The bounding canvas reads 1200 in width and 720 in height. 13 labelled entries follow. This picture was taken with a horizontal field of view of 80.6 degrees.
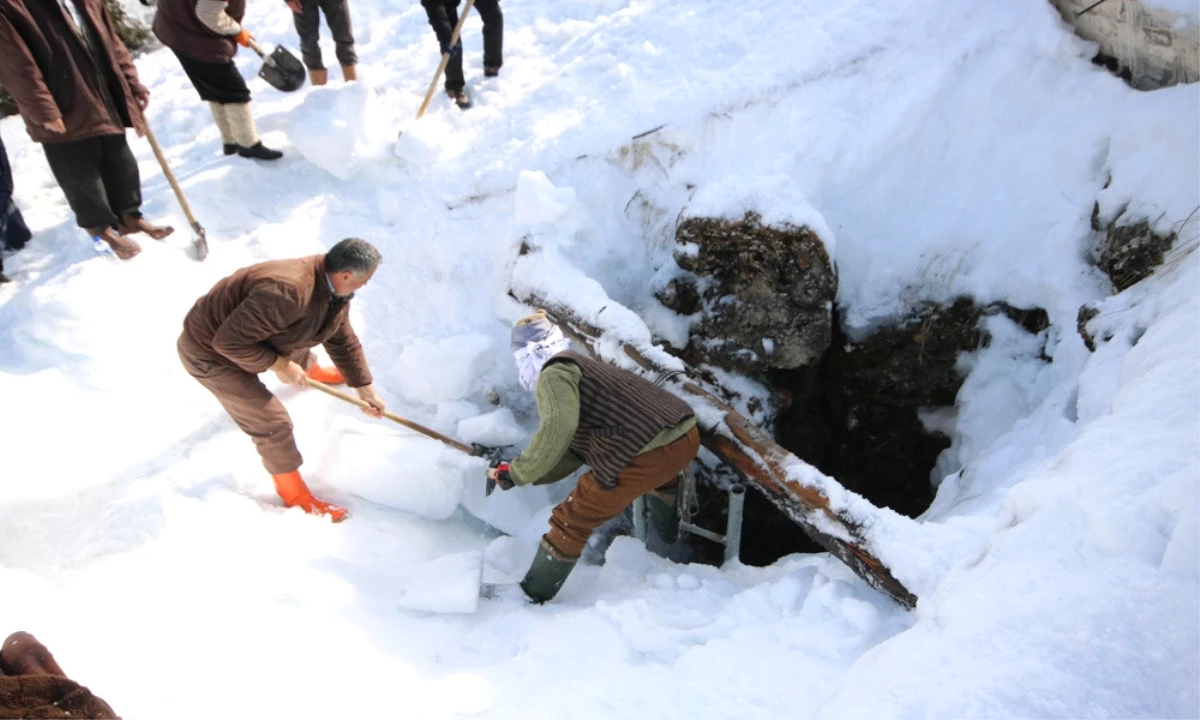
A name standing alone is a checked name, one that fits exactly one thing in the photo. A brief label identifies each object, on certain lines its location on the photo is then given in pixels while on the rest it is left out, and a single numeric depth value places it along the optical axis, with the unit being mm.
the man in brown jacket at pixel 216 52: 4496
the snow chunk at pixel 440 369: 4230
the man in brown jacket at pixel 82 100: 3766
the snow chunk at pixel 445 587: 3061
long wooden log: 2861
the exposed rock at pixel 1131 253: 3615
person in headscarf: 3055
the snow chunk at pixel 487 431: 4016
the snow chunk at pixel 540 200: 4473
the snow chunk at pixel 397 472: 3688
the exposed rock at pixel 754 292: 4152
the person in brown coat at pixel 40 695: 1687
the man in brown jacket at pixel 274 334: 3143
